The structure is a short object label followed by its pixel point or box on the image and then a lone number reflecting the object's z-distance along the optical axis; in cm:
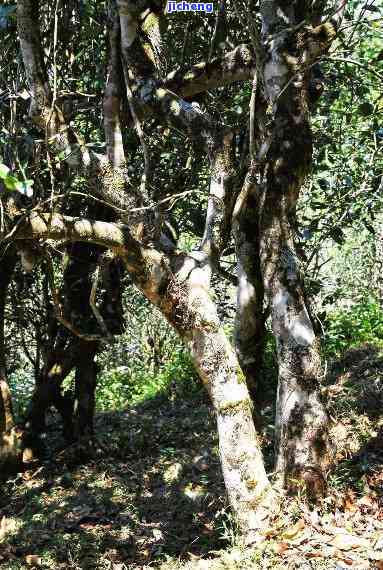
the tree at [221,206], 433
